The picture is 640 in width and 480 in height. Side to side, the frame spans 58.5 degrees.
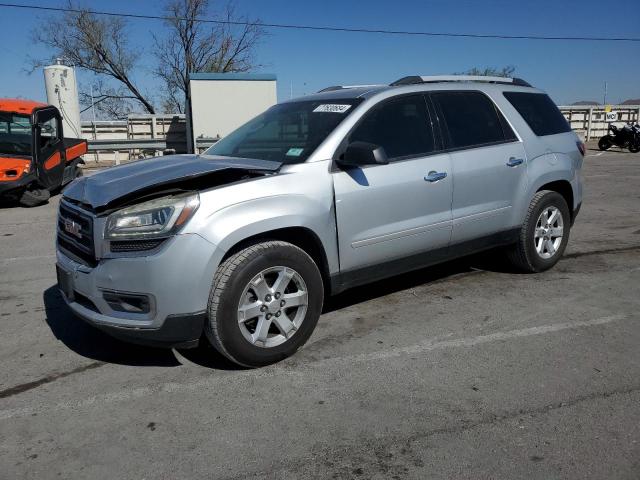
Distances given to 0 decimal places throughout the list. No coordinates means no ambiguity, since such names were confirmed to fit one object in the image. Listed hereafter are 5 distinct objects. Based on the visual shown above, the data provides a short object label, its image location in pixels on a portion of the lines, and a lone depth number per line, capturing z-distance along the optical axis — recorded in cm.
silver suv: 325
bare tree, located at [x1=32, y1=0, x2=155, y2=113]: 3300
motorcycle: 2211
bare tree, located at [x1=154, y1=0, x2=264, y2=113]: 3522
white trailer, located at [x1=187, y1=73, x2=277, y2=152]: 1838
